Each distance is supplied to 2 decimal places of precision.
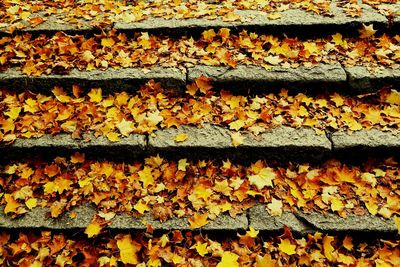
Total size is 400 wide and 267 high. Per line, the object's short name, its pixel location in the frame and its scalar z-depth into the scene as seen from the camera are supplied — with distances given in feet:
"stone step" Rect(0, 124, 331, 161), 9.41
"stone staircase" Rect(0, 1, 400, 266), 8.54
